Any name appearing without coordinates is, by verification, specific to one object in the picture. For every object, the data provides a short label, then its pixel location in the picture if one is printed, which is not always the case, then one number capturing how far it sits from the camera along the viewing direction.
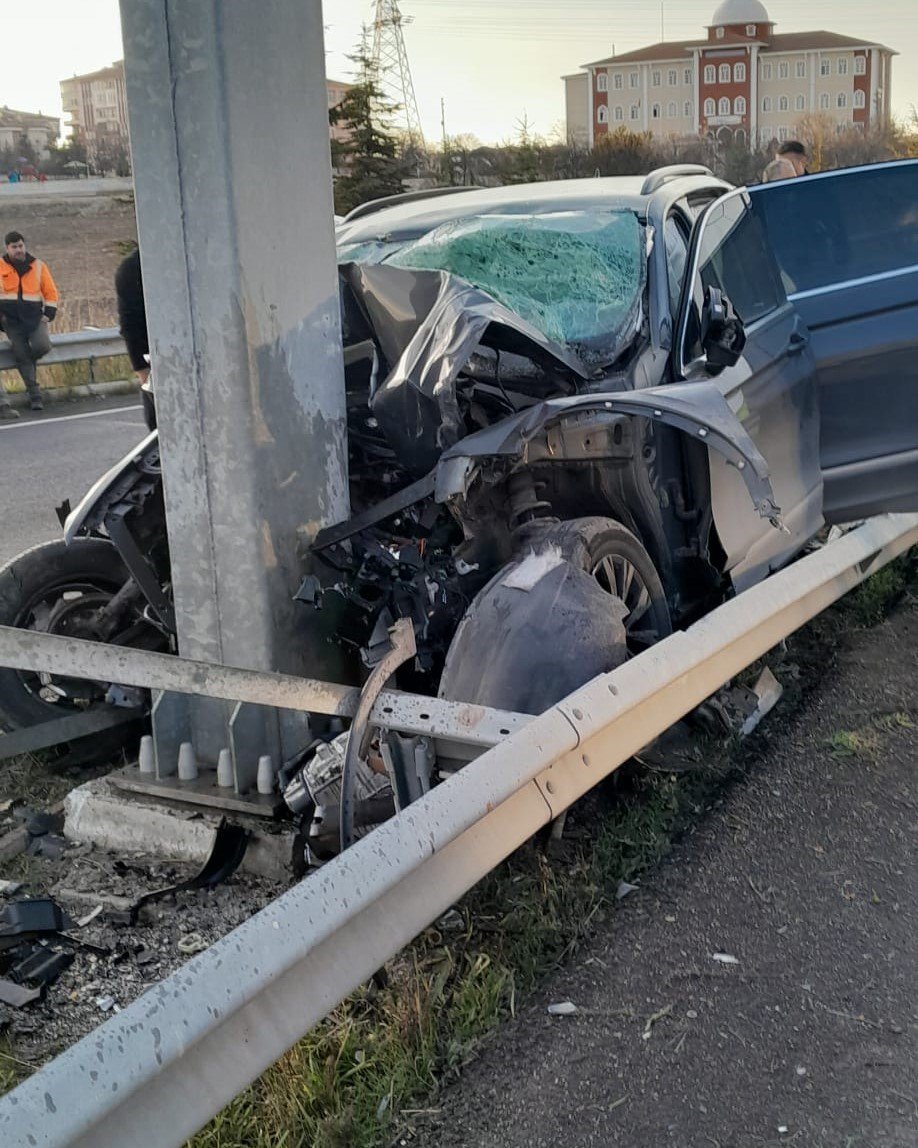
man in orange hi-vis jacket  13.12
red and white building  89.38
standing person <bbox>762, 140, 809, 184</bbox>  10.12
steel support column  3.83
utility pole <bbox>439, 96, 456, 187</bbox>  34.55
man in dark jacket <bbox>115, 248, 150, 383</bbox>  6.96
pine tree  28.53
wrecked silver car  4.09
